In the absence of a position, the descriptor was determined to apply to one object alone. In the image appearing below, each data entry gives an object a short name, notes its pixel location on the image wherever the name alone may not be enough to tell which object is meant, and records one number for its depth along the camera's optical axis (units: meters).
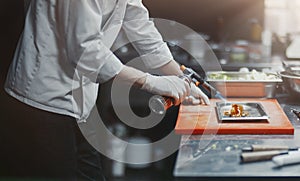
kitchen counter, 2.48
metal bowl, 3.31
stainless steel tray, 2.99
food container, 3.38
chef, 2.86
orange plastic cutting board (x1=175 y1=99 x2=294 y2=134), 2.89
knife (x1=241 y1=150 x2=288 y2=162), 2.56
